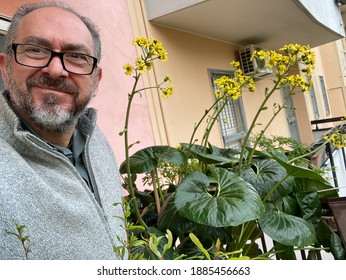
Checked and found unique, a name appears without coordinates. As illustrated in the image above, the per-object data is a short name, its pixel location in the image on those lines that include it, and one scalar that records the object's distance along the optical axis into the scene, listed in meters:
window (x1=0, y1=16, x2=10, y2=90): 1.62
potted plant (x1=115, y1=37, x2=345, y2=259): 0.92
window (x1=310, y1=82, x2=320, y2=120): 8.47
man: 0.65
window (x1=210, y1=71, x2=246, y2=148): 3.74
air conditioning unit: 4.22
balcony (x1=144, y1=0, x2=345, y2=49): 2.84
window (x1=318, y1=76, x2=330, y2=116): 9.78
